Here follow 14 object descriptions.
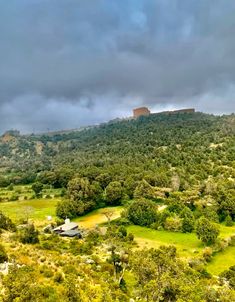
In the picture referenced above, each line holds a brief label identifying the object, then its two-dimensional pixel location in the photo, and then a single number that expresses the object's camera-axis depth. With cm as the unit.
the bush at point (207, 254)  6552
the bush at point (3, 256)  4138
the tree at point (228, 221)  8725
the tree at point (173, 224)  8256
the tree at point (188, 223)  8175
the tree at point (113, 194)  10502
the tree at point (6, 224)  6944
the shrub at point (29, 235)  6172
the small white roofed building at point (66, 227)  8194
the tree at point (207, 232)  7181
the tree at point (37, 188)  12681
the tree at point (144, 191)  10333
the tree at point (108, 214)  9011
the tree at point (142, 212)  8719
